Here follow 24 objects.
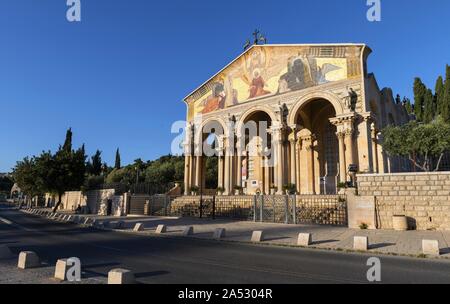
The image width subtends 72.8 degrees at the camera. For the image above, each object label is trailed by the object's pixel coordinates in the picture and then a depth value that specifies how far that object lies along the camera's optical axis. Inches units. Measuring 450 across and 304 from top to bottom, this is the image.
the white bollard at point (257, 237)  477.7
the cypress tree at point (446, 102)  1406.1
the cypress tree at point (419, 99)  1651.6
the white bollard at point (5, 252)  326.6
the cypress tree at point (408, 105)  1764.3
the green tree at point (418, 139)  828.0
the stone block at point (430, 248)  354.0
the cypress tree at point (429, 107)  1586.6
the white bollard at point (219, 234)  523.4
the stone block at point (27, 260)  279.1
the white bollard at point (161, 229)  610.1
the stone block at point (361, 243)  390.3
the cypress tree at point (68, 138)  2326.5
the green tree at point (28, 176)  1271.3
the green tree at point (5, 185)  4242.1
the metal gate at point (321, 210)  666.8
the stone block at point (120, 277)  202.6
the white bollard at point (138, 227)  655.3
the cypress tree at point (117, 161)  2952.8
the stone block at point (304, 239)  434.5
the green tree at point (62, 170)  1243.8
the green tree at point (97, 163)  2935.5
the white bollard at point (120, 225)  706.9
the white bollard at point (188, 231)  576.2
